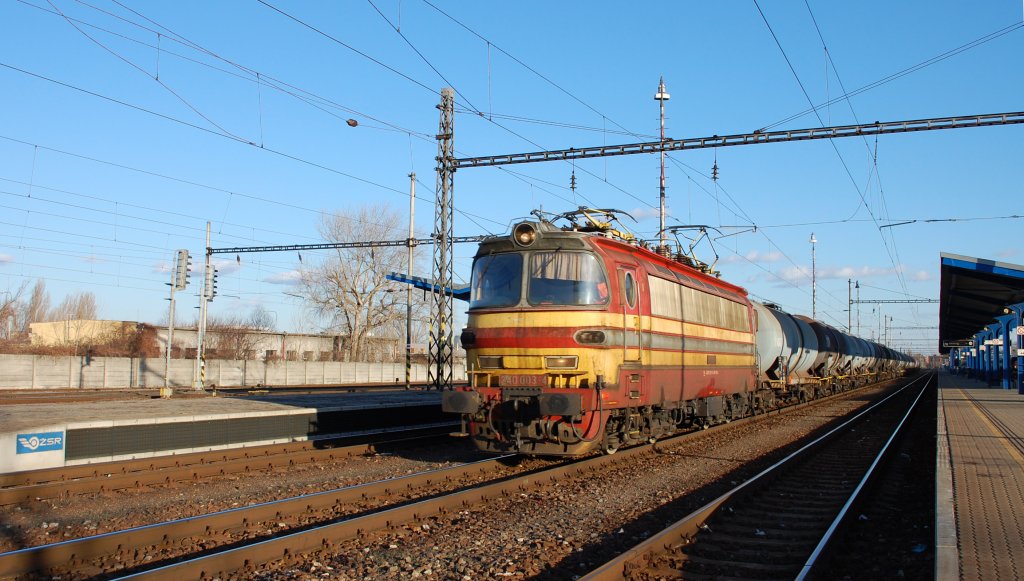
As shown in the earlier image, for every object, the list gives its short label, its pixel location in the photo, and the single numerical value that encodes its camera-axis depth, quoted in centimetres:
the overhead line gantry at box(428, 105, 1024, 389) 1845
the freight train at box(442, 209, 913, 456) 1128
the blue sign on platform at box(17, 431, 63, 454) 1119
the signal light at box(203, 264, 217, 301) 2862
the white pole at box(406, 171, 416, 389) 2897
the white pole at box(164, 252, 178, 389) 2376
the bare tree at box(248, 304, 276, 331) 7780
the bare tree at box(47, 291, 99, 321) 7762
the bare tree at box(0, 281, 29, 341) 5275
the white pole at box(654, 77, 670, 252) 2782
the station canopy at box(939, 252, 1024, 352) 2727
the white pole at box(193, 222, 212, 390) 2845
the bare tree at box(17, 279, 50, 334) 7325
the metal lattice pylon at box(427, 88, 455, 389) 2183
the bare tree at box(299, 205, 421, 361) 5806
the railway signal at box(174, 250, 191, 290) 2394
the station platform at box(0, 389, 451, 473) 1156
